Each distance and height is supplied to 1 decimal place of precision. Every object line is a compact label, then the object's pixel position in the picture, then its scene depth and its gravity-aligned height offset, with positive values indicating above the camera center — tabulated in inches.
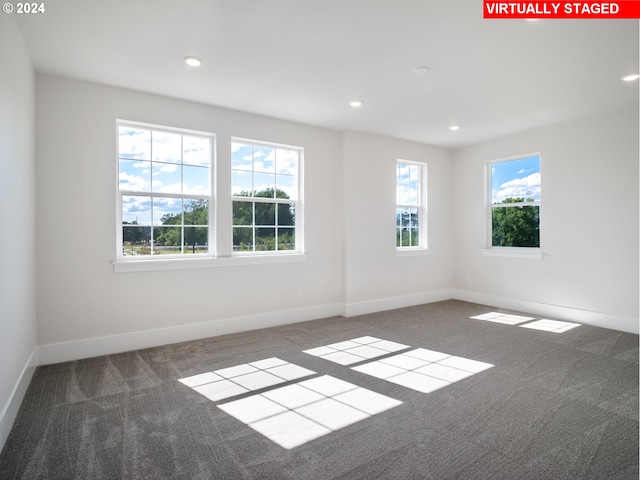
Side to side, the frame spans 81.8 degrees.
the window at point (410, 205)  249.4 +22.8
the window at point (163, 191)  160.2 +21.9
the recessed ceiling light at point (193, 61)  126.9 +62.0
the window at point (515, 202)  224.4 +23.2
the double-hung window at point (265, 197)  188.1 +22.5
